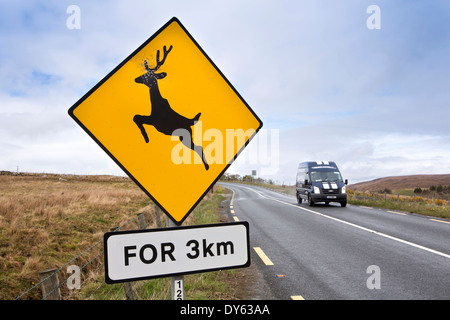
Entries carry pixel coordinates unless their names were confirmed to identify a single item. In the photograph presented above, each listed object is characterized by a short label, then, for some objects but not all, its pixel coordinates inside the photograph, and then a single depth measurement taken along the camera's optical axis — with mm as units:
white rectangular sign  1631
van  17875
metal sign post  1722
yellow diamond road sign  1788
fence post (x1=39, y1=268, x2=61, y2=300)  3069
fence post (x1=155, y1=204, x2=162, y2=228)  8220
